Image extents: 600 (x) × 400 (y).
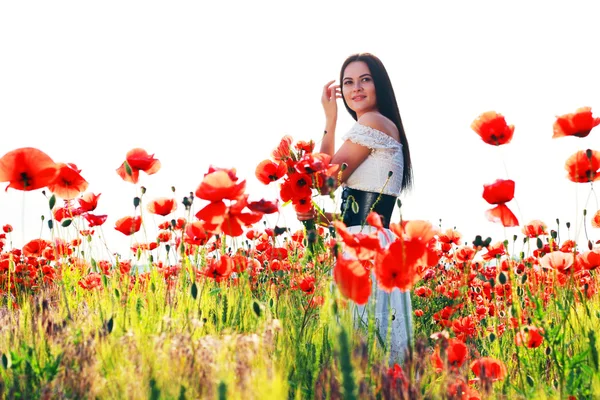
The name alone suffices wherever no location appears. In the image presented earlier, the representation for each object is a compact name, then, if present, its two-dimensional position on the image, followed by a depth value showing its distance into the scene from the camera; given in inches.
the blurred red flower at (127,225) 116.6
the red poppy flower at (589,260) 114.6
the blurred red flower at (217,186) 75.0
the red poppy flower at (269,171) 95.7
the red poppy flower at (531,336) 91.3
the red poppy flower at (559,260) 112.0
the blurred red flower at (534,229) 144.2
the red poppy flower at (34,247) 177.9
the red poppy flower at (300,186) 90.1
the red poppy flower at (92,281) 140.2
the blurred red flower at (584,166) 101.1
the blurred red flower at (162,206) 115.7
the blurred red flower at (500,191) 93.0
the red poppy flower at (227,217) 77.7
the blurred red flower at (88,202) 124.6
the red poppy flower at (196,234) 93.3
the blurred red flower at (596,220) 139.3
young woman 132.7
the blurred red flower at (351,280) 64.6
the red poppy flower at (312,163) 85.0
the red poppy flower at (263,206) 79.4
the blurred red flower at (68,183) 99.7
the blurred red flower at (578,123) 103.9
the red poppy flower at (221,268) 104.7
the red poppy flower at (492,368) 78.6
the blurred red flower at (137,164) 107.7
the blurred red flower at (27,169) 88.0
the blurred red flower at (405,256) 66.6
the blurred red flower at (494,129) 103.0
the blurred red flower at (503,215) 96.0
